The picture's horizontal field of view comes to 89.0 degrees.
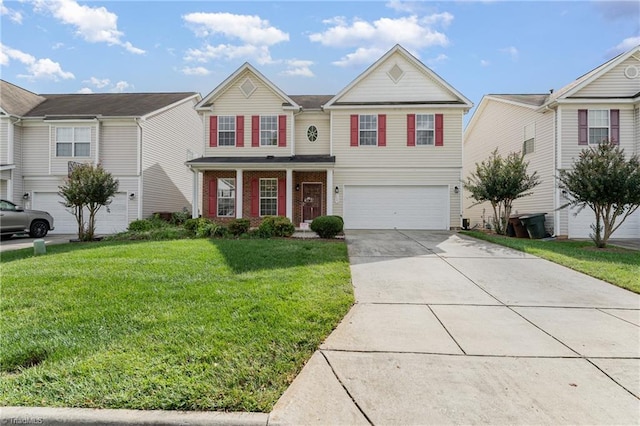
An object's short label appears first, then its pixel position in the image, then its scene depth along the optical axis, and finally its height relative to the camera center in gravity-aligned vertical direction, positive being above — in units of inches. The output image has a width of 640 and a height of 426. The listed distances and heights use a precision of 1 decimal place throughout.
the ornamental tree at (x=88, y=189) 440.5 +28.4
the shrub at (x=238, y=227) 462.0 -23.1
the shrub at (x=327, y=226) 444.8 -20.2
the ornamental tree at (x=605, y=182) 368.5 +35.5
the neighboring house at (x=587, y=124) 526.6 +146.8
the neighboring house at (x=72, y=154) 629.0 +109.9
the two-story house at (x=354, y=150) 601.6 +116.9
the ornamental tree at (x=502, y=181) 492.4 +47.4
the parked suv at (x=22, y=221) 505.0 -19.0
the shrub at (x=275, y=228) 457.4 -24.4
